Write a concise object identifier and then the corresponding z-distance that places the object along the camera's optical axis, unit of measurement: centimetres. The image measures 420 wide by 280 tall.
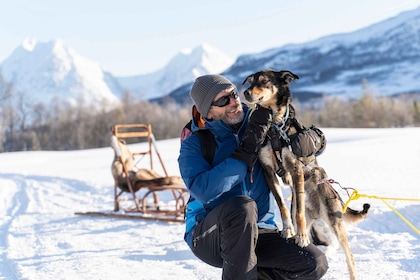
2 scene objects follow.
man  222
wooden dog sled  629
